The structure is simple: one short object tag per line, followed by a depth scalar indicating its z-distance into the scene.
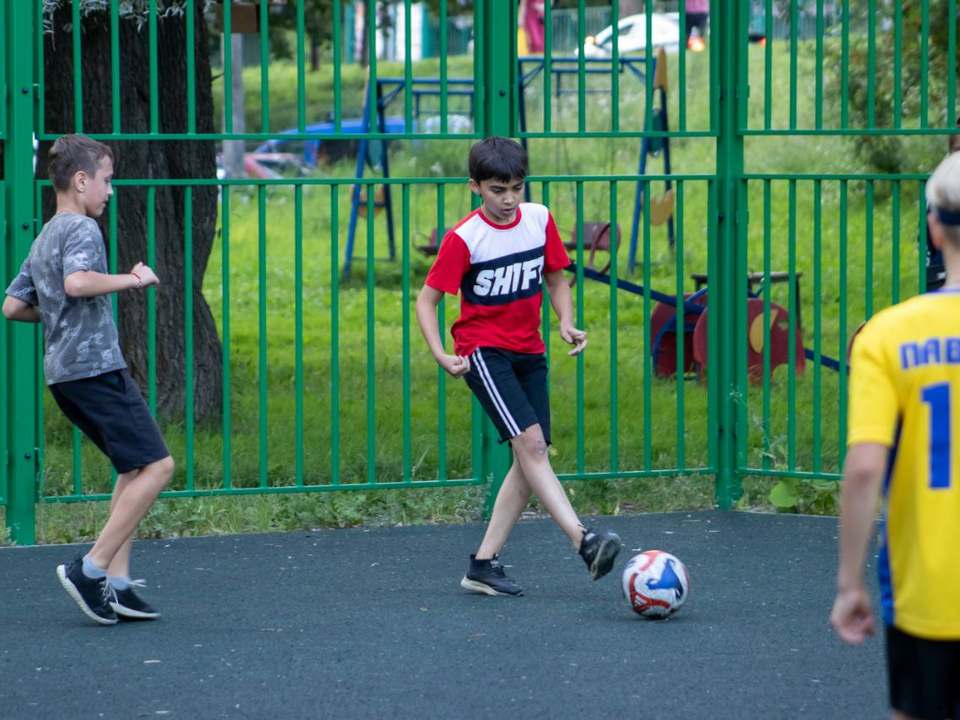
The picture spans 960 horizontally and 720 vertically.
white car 50.59
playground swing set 14.35
